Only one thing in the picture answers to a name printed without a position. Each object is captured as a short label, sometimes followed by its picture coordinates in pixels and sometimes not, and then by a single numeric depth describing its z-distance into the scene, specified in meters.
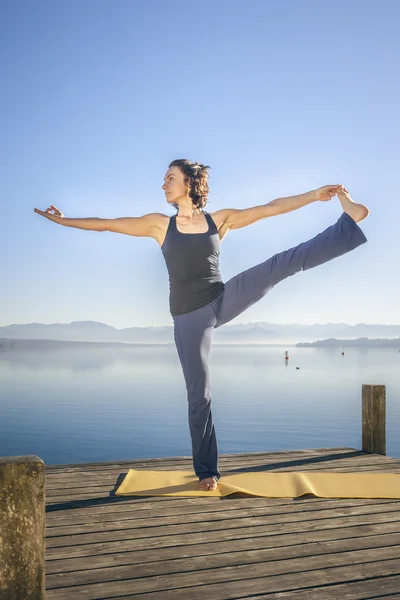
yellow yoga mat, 4.05
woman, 4.10
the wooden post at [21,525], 1.92
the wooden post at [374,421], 5.70
